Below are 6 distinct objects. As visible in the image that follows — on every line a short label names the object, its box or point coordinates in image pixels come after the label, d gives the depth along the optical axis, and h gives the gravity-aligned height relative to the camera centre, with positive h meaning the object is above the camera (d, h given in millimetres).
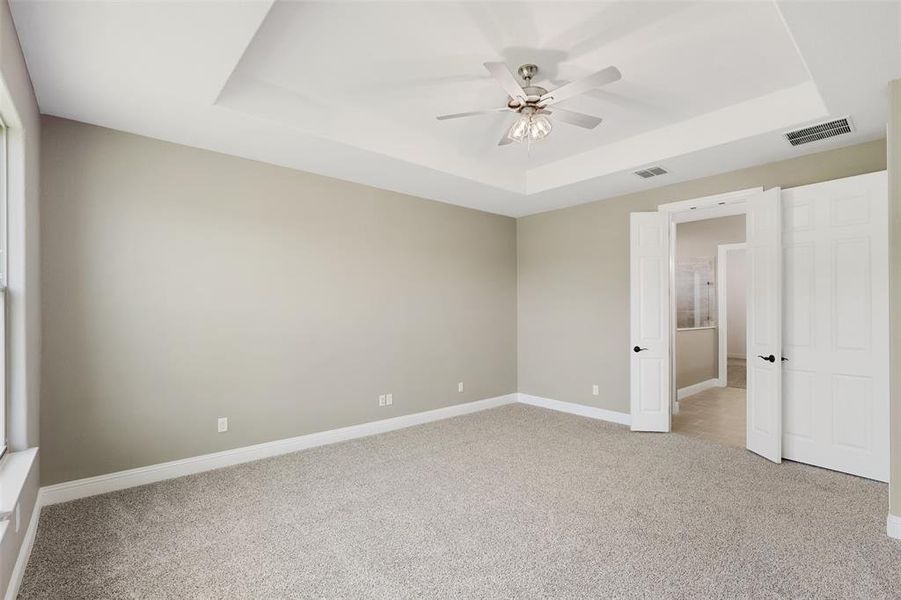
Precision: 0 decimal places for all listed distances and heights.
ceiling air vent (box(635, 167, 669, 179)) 4055 +1195
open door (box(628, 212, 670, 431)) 4535 -268
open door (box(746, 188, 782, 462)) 3652 -248
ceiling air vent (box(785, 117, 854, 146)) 3091 +1216
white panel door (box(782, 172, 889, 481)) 3236 -235
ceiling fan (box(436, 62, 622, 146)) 2295 +1188
